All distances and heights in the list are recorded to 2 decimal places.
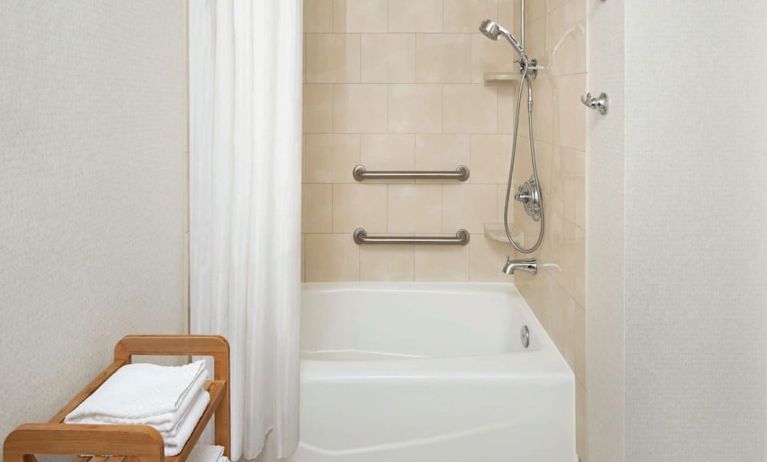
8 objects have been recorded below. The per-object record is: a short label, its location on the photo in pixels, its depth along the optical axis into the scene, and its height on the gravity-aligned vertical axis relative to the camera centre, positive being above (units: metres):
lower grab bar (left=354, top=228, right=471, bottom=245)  3.52 -0.06
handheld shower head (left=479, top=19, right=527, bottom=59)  2.81 +0.65
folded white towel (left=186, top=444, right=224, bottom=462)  1.66 -0.45
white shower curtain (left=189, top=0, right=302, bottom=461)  2.31 +0.13
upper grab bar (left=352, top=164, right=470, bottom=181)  3.48 +0.21
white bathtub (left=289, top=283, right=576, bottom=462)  2.39 -0.52
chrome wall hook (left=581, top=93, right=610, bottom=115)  2.07 +0.30
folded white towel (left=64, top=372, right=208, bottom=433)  1.39 -0.32
